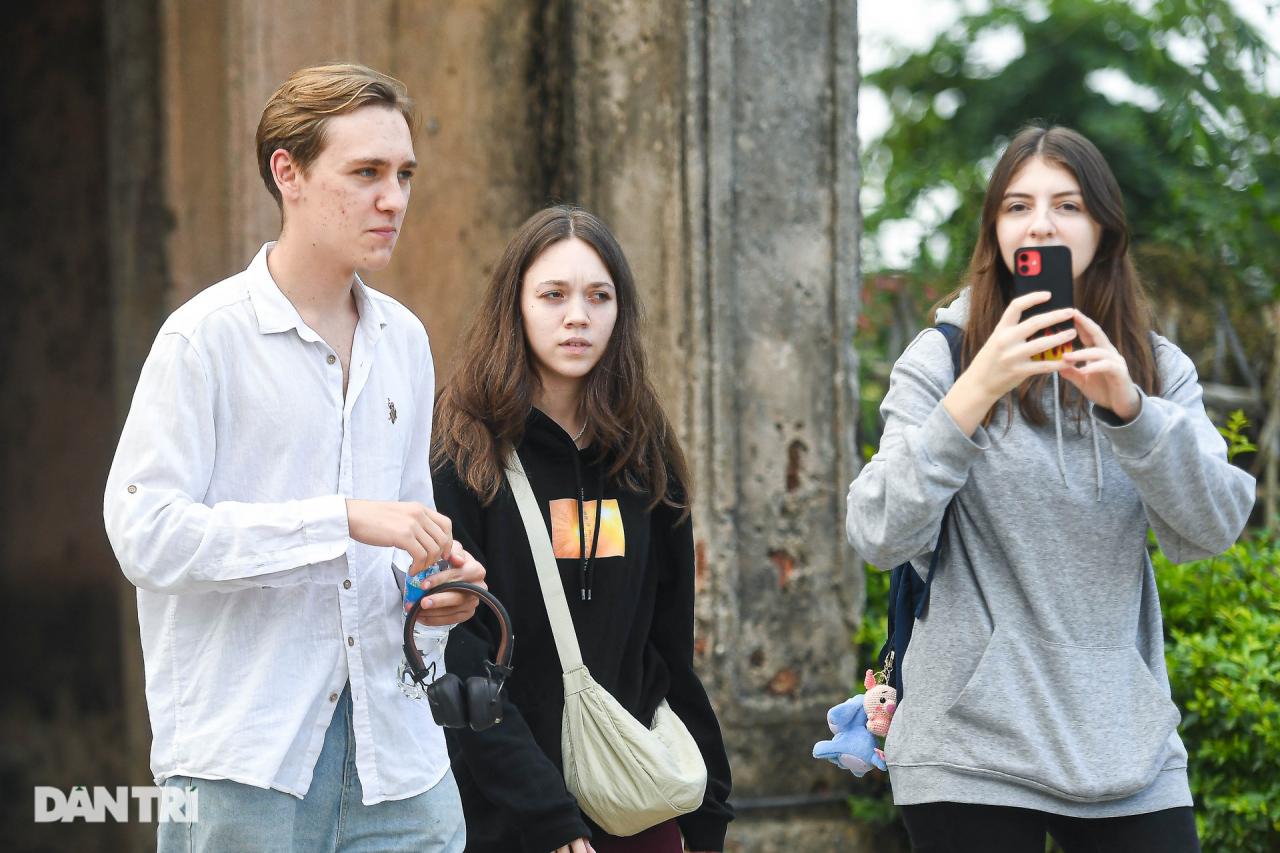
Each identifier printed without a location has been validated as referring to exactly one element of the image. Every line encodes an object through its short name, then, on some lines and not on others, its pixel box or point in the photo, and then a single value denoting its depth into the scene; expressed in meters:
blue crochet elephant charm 5.79
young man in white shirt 4.53
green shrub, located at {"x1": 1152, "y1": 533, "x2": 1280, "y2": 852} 8.36
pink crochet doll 5.71
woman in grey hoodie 5.11
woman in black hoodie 5.63
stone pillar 9.83
